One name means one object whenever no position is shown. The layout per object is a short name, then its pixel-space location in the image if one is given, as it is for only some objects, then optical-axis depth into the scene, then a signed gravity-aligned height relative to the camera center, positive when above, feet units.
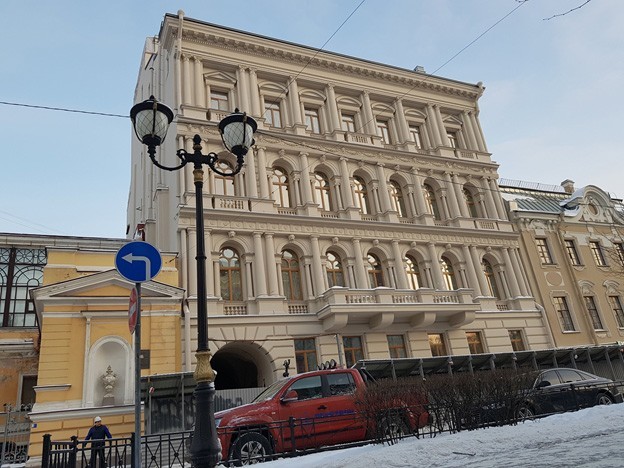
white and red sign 21.56 +5.35
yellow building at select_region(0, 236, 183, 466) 54.70 +11.33
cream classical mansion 75.15 +32.38
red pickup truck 33.01 -0.15
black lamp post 22.41 +11.77
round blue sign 22.18 +7.56
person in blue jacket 42.22 +0.91
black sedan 38.27 -1.04
